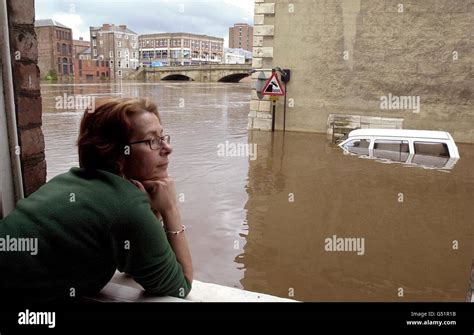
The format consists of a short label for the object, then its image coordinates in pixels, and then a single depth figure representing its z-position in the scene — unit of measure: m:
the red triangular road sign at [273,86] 15.21
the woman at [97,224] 1.62
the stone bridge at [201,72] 71.56
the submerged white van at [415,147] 10.27
